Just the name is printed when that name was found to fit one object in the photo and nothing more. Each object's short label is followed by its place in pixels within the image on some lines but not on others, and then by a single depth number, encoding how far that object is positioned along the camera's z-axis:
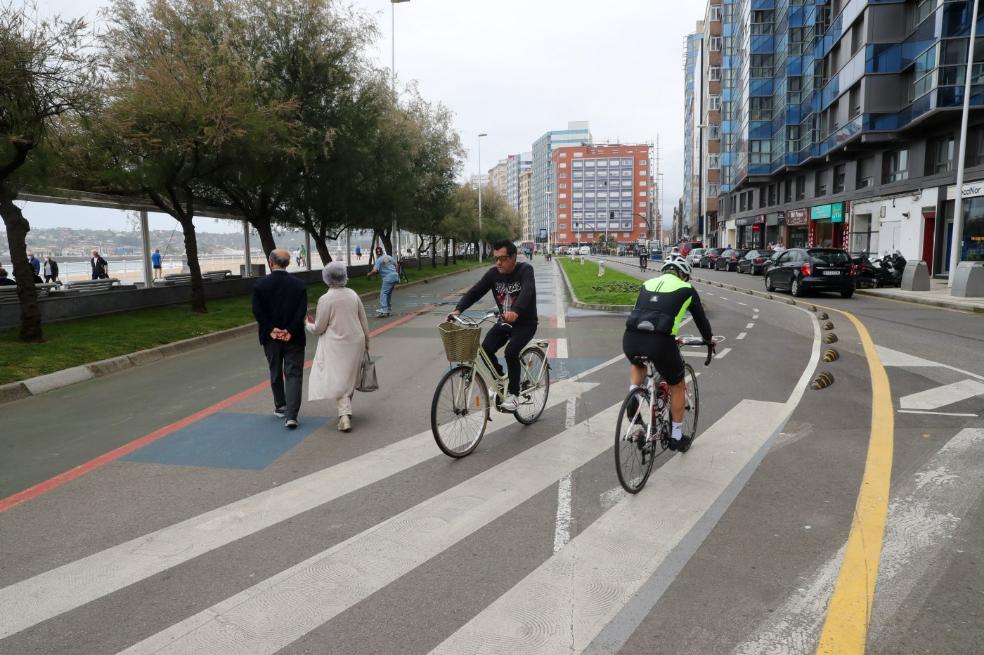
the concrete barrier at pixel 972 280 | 19.89
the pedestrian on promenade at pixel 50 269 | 24.34
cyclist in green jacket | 4.85
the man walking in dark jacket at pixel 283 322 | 6.75
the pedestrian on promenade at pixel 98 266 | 23.92
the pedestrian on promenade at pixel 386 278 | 17.22
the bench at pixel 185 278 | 21.81
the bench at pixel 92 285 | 16.50
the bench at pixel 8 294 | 14.15
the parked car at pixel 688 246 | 62.34
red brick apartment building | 181.00
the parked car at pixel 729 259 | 43.38
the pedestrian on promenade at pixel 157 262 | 29.50
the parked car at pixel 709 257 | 48.16
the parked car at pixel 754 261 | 37.72
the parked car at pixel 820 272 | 21.56
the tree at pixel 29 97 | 10.07
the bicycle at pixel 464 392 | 5.41
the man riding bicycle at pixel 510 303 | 6.15
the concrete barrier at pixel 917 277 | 23.31
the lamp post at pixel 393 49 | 31.48
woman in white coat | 6.60
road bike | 4.61
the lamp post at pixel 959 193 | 22.09
